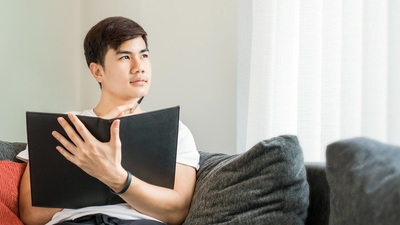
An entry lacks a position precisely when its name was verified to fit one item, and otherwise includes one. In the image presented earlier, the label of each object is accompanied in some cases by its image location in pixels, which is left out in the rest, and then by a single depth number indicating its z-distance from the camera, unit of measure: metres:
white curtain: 1.62
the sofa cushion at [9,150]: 1.63
